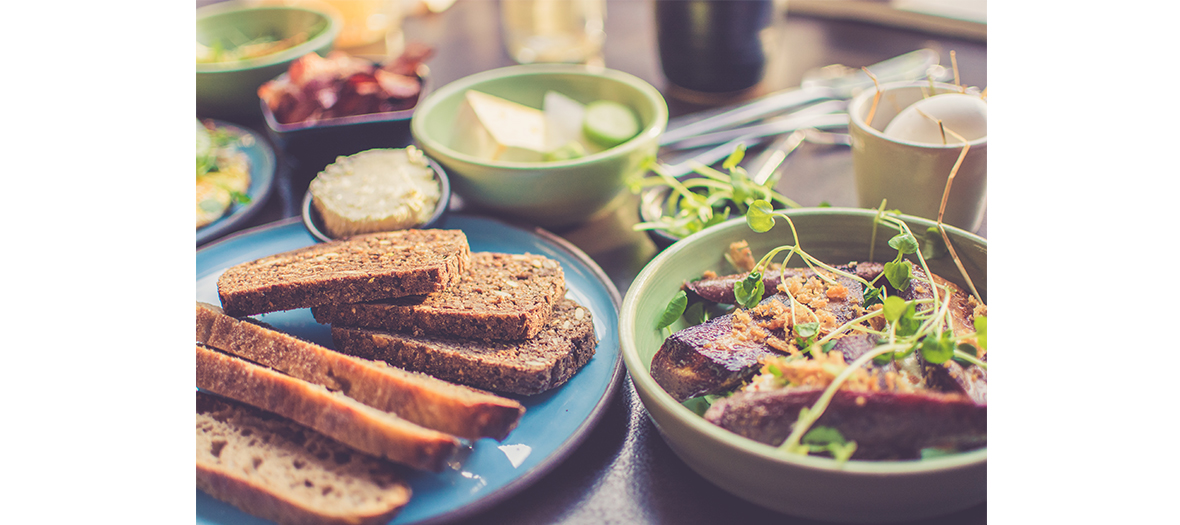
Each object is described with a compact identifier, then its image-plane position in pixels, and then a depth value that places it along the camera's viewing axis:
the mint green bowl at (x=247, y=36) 0.63
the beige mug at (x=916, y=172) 0.46
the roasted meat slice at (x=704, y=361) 0.39
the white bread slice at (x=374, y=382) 0.40
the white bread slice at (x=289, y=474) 0.38
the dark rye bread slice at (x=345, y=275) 0.45
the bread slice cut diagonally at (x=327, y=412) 0.38
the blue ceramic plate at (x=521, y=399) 0.39
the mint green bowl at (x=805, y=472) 0.35
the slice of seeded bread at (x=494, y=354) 0.42
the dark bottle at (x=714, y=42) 0.62
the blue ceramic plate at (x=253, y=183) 0.53
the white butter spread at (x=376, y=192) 0.50
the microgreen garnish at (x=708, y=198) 0.50
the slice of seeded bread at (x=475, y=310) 0.44
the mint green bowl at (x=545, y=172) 0.51
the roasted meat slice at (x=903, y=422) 0.36
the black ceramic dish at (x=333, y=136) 0.55
